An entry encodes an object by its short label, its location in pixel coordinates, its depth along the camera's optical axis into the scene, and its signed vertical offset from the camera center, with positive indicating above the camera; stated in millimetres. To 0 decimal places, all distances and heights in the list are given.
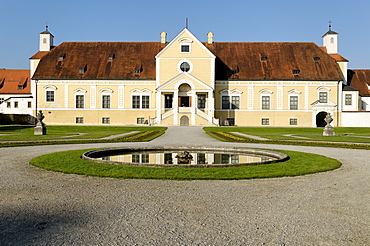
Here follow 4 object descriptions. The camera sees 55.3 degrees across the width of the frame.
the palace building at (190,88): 51438 +4689
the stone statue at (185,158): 14584 -1657
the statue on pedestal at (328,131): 32500 -1053
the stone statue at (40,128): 30266 -803
